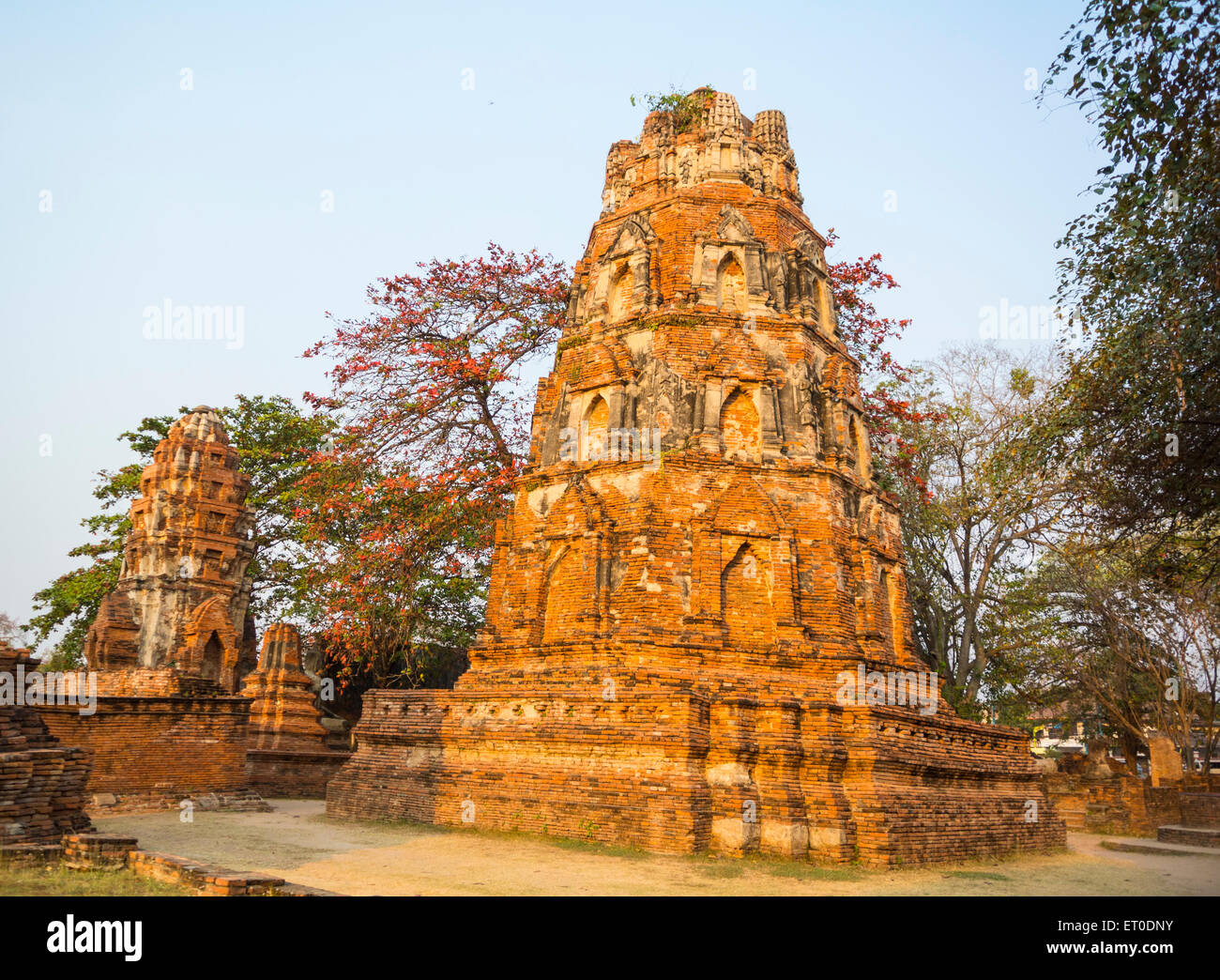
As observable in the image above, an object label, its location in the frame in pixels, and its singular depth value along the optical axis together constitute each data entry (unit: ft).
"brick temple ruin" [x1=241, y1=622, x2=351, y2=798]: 73.92
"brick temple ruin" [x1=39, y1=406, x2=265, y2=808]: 58.29
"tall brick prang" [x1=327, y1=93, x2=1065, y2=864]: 41.60
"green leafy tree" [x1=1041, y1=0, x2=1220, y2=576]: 28.22
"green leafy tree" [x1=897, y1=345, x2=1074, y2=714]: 74.38
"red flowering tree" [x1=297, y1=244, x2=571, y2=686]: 61.72
